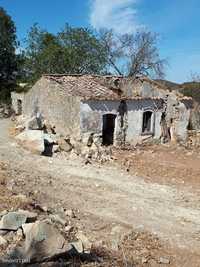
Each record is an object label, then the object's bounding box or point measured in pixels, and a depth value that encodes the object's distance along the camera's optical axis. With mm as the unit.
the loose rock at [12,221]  5401
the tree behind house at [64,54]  23146
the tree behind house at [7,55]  24613
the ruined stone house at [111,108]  14413
